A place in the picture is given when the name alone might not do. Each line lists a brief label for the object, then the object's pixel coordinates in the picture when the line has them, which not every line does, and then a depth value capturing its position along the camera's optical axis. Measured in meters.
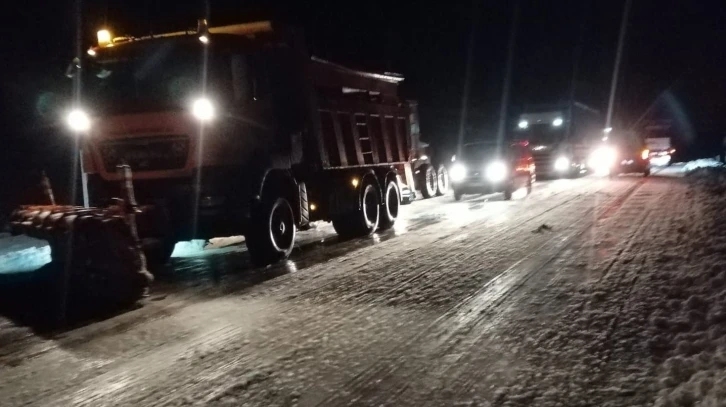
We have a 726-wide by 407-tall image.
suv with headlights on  20.88
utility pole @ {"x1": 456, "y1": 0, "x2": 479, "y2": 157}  41.76
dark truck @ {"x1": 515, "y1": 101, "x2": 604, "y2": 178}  29.39
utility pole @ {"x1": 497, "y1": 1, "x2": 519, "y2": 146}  46.59
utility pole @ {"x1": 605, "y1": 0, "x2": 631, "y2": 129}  41.38
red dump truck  10.38
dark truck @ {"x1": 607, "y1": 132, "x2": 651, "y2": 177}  27.98
